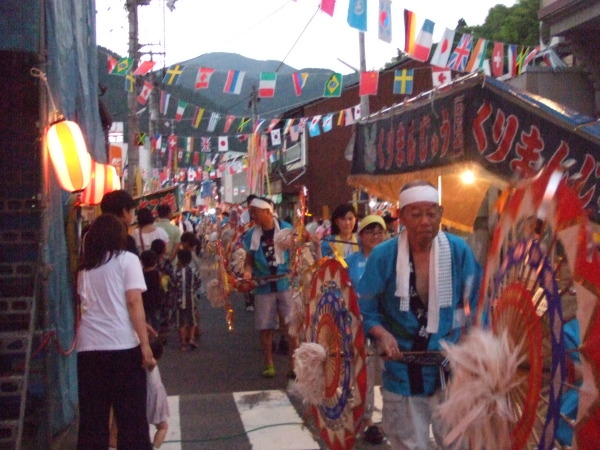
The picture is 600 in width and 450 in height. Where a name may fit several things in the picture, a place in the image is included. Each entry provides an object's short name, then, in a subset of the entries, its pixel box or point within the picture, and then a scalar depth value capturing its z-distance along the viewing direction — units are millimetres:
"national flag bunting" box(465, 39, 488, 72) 15312
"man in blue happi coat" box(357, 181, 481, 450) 4043
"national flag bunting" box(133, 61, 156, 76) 18391
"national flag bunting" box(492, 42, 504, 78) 16047
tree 20688
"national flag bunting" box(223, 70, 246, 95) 17891
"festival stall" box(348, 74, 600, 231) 5043
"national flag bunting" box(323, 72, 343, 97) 17859
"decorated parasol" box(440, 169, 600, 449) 2283
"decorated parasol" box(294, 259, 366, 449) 4621
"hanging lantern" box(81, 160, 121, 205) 9011
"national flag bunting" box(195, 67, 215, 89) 17688
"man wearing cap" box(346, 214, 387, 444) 6598
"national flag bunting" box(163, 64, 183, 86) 18125
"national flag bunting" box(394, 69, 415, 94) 18328
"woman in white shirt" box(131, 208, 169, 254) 10922
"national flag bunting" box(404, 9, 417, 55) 13148
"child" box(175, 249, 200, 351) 11703
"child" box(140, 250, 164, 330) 6930
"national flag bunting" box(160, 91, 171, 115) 24250
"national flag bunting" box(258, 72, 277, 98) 18250
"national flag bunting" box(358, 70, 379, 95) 17031
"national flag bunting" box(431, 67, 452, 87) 18625
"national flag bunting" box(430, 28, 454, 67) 14609
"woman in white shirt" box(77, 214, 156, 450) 4992
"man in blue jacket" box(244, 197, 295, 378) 9000
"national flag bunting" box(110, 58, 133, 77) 18781
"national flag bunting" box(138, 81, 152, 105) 23828
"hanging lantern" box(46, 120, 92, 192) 6348
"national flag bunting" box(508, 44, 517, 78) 16328
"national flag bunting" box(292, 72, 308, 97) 18122
